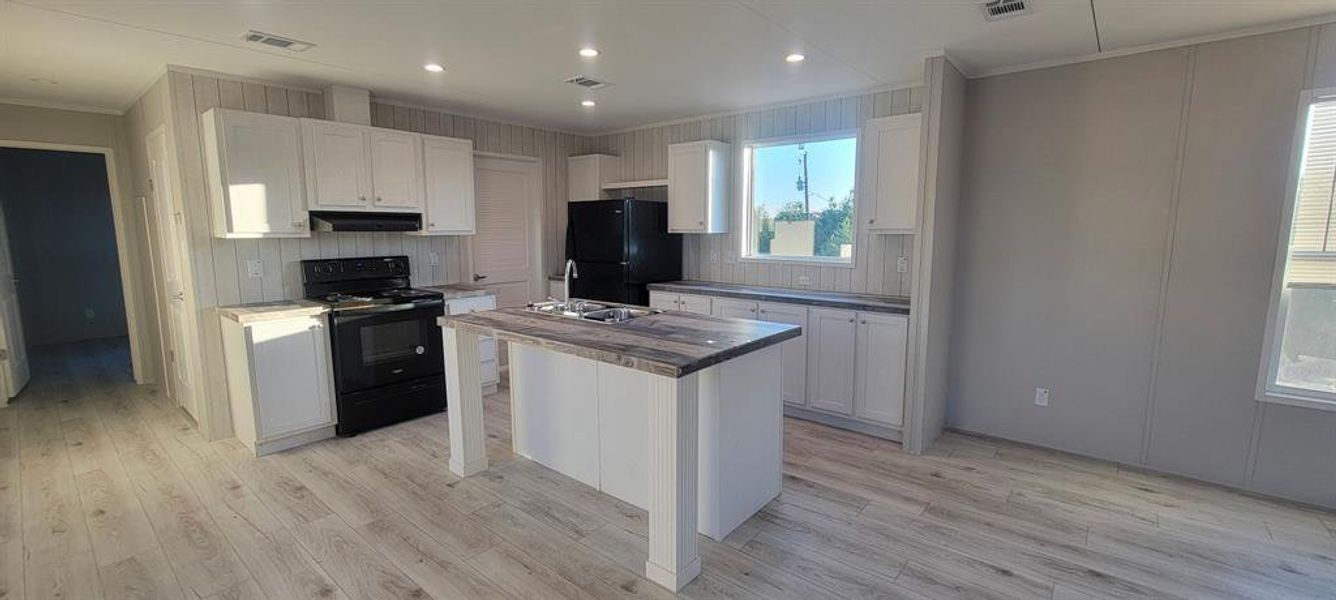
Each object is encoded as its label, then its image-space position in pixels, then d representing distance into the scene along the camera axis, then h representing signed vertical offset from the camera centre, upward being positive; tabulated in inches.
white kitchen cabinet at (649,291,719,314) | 178.4 -21.4
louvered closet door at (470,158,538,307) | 202.4 +3.3
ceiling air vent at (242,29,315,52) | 112.3 +40.3
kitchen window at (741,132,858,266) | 170.4 +12.1
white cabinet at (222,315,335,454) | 133.7 -35.2
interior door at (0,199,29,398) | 177.5 -30.7
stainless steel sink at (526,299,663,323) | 118.5 -16.2
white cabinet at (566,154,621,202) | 218.5 +25.0
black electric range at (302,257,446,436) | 146.3 -28.2
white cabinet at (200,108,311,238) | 133.0 +15.8
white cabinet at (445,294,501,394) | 172.7 -35.2
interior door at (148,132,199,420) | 147.4 -8.9
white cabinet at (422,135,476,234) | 169.6 +16.3
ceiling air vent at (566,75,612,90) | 146.9 +41.0
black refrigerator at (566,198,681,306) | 194.1 -4.0
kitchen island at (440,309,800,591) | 85.4 -33.0
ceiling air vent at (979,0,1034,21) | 97.0 +39.8
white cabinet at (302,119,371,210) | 145.8 +19.1
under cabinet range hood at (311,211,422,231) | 146.8 +4.5
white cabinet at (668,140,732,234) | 186.2 +17.3
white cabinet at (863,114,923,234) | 144.2 +16.6
